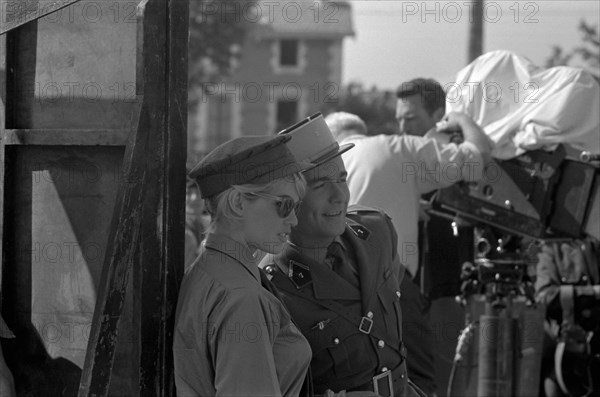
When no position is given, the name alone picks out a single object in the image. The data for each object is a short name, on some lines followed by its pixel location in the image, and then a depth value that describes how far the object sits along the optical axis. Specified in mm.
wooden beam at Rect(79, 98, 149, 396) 5027
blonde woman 4949
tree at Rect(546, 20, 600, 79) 25672
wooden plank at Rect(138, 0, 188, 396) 5340
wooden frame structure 5215
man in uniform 6285
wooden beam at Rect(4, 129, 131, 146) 5555
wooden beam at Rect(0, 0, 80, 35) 5414
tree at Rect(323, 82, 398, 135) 77750
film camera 11320
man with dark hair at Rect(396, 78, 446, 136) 12859
